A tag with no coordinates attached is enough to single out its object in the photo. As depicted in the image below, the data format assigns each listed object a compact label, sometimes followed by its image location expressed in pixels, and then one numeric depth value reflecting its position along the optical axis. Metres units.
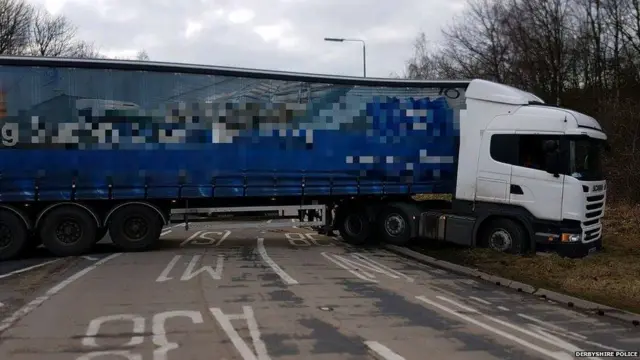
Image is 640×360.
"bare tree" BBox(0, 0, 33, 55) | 41.25
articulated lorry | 13.00
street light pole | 27.38
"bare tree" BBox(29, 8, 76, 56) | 47.09
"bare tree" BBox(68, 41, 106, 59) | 51.09
